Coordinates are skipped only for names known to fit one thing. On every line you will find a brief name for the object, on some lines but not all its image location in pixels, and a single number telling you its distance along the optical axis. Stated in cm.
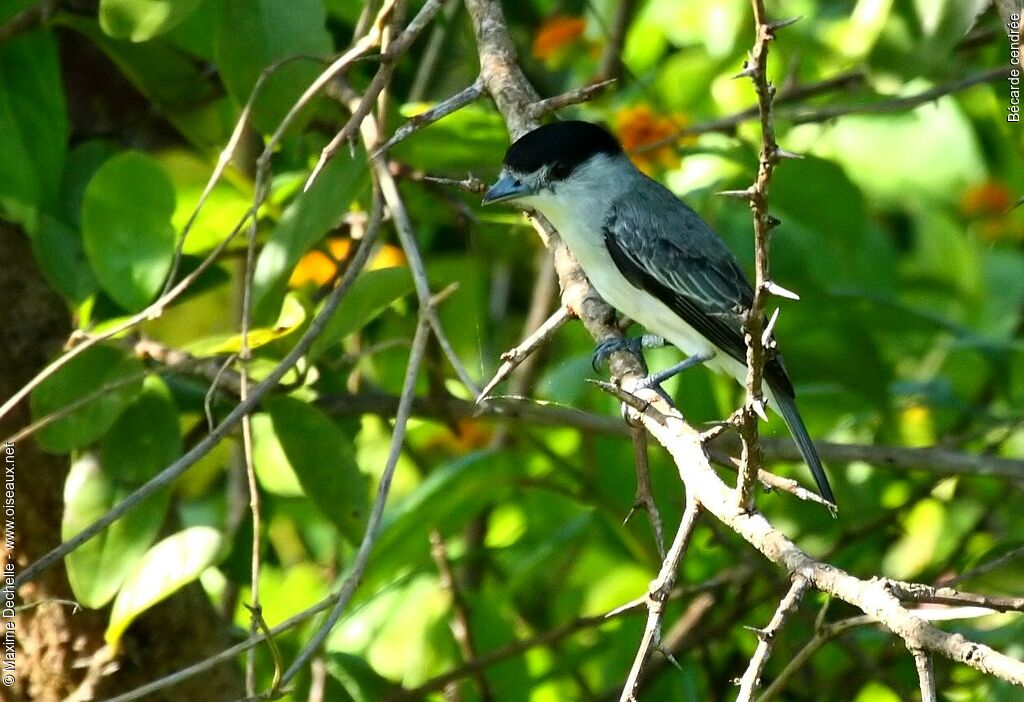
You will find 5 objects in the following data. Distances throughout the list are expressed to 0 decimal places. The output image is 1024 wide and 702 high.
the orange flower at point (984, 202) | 977
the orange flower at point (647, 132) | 746
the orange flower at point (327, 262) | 698
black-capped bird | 643
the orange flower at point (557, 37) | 783
